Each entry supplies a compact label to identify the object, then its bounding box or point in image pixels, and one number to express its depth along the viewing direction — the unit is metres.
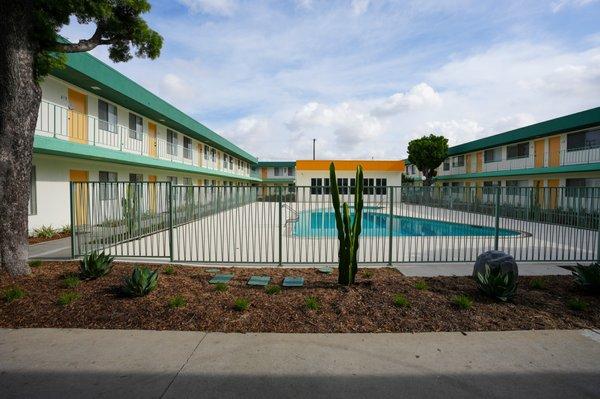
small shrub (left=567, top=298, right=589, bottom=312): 5.29
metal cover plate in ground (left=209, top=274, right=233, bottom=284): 6.45
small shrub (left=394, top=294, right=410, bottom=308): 5.25
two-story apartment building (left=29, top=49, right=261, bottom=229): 12.25
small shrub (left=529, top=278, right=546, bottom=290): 6.39
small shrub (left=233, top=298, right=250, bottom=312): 5.08
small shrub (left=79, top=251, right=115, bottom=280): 6.32
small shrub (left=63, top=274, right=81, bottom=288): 5.86
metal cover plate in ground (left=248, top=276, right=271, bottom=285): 6.33
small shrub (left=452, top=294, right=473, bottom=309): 5.23
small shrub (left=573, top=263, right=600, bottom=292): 5.92
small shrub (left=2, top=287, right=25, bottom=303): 5.26
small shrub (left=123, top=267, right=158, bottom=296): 5.44
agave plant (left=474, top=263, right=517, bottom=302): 5.54
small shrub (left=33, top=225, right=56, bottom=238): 12.55
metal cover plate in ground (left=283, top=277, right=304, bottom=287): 6.21
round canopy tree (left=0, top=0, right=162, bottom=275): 6.00
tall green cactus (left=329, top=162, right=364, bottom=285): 6.16
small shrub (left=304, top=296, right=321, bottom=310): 5.15
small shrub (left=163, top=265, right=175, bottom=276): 7.00
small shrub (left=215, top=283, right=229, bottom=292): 5.90
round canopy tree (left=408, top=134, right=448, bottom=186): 36.22
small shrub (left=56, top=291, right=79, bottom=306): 5.17
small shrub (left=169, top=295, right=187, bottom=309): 5.14
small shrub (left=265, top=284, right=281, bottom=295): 5.81
